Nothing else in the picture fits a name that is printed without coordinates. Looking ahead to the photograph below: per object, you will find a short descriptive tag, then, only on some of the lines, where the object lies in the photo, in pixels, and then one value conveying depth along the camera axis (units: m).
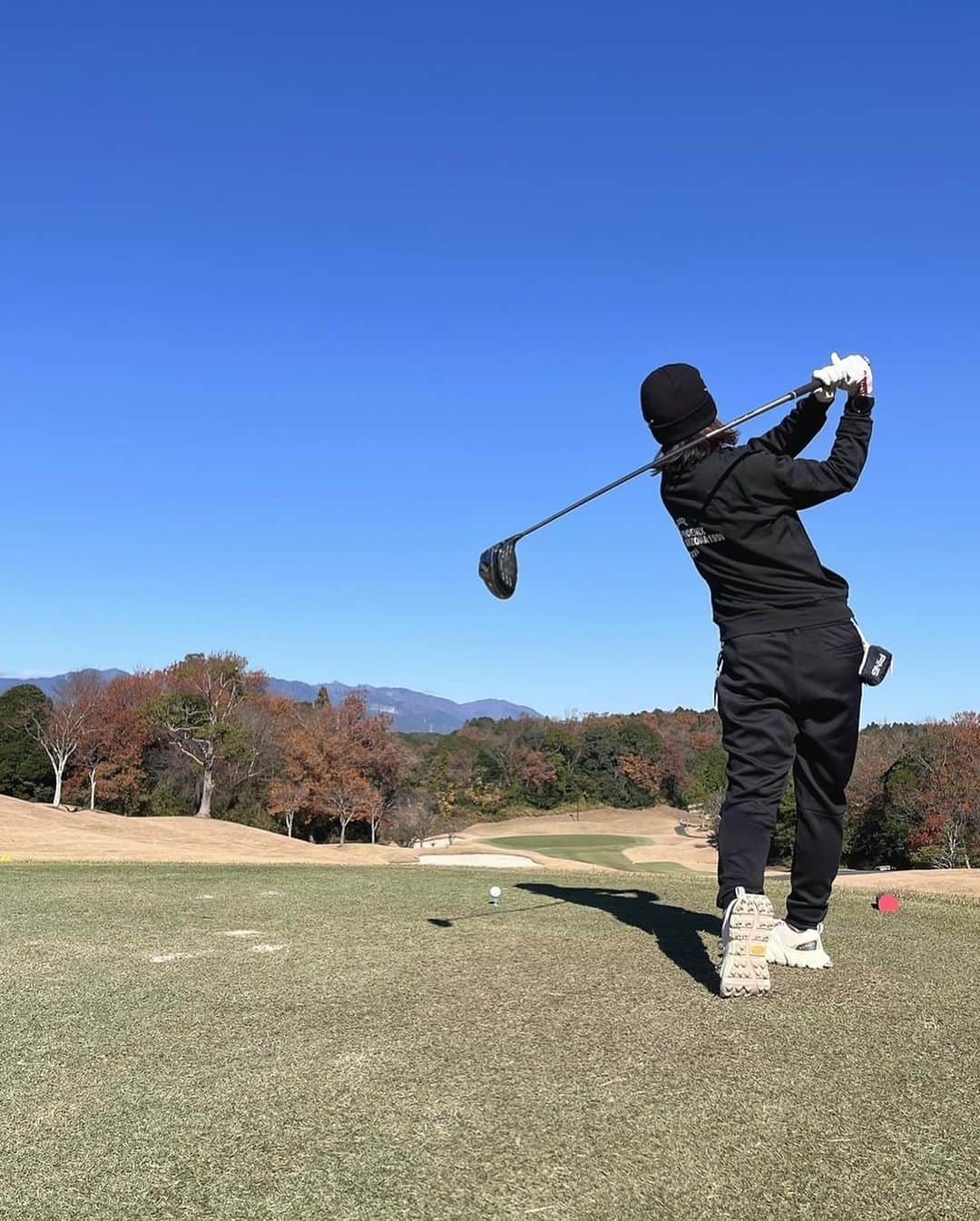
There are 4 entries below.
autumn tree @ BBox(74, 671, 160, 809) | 50.29
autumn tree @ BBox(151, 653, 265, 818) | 49.34
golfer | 4.04
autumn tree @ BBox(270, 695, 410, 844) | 55.06
